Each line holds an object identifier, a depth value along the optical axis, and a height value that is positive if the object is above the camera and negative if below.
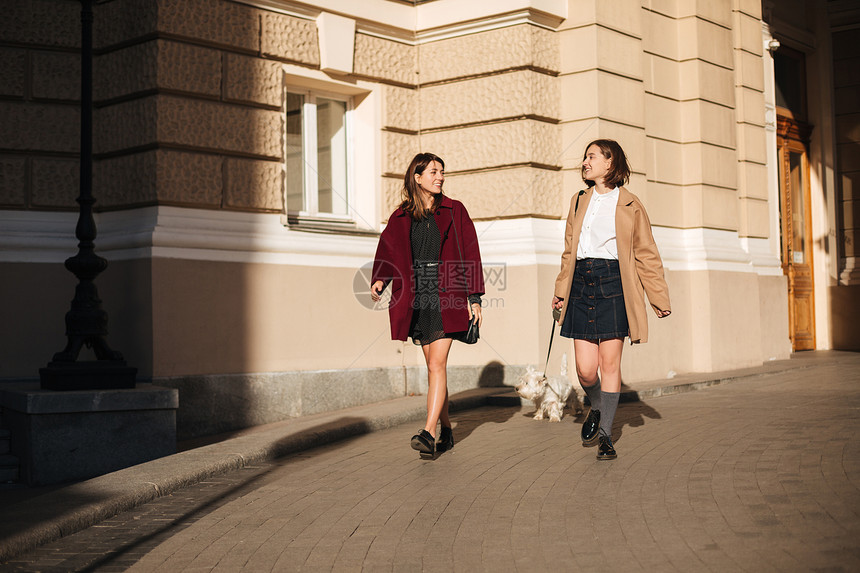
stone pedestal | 7.38 -0.78
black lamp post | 7.68 +0.10
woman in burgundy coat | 6.62 +0.34
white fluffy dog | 8.20 -0.59
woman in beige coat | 6.52 +0.28
